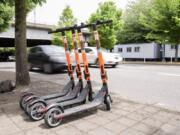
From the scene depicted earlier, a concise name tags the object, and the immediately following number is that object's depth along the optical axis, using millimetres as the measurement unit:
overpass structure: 22656
